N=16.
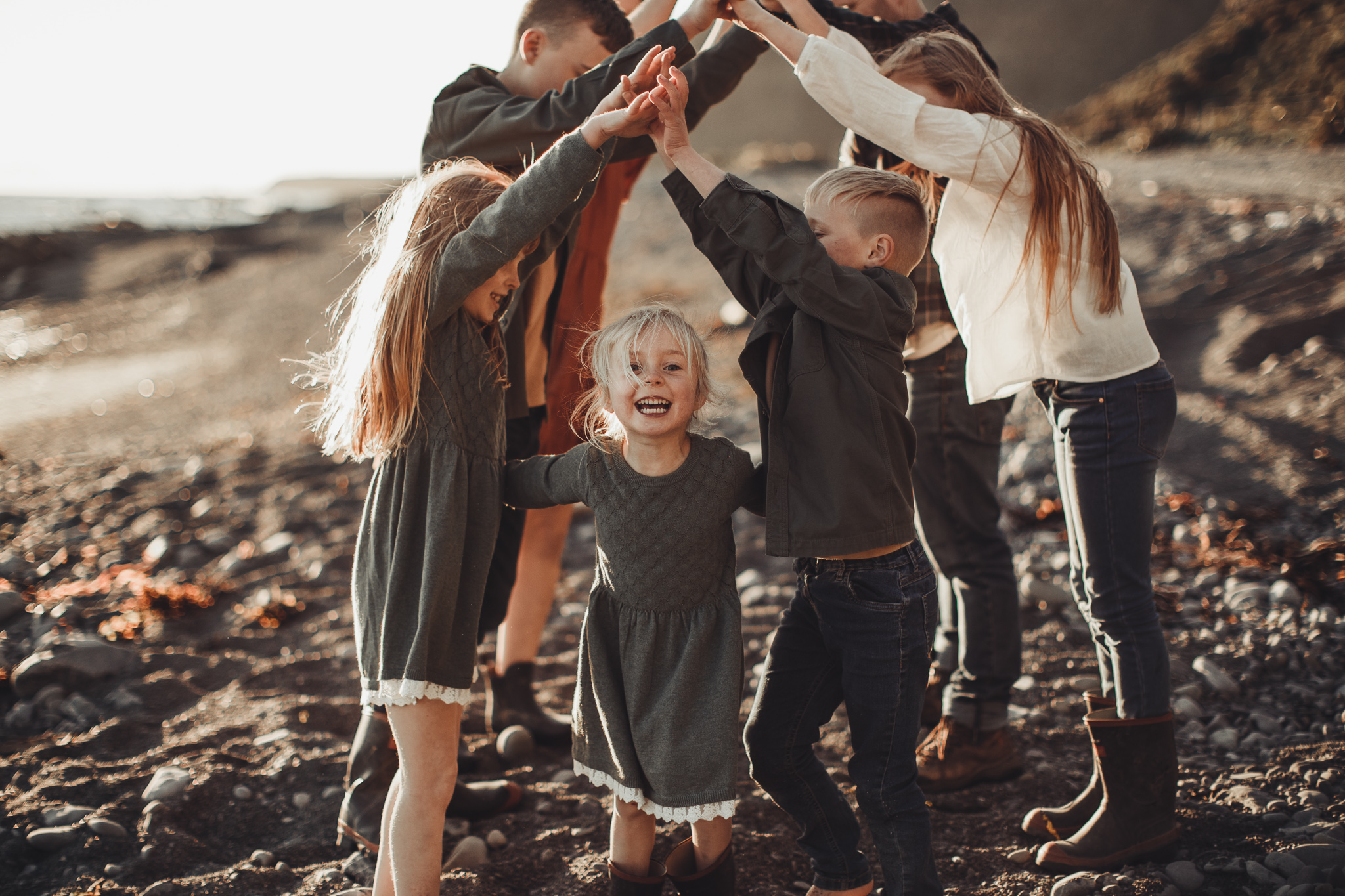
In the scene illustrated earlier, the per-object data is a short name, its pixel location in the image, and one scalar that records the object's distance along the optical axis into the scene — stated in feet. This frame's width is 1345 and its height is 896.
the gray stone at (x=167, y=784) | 9.28
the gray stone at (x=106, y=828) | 8.69
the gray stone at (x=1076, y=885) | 7.38
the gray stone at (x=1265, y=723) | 9.95
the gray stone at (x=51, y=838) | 8.48
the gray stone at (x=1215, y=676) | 10.78
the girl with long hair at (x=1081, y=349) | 7.39
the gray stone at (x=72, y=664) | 11.44
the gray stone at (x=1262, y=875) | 7.28
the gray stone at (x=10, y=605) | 13.35
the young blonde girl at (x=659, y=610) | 6.68
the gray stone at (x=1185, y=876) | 7.39
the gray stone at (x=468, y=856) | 8.40
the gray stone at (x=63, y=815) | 8.84
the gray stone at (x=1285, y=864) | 7.30
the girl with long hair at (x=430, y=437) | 6.85
